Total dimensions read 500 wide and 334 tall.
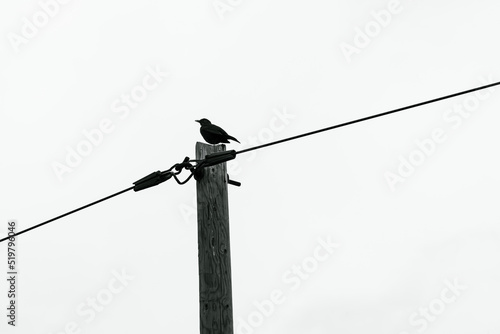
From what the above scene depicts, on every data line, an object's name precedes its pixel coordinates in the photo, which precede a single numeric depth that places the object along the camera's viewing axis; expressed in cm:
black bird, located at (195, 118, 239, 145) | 1605
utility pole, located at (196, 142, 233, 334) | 1213
